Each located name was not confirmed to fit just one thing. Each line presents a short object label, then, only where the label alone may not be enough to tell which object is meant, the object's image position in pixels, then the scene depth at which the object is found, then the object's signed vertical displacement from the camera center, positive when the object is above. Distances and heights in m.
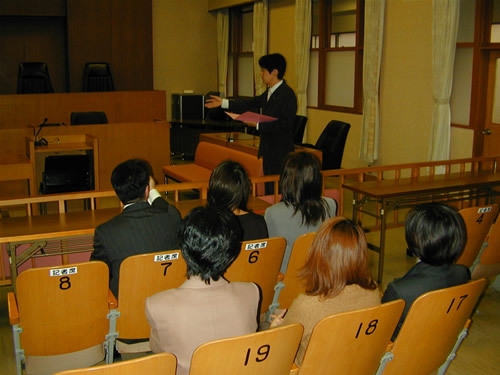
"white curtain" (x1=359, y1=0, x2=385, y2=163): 8.05 +0.24
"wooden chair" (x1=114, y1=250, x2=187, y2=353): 2.51 -0.83
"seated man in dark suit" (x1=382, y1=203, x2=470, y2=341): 2.29 -0.59
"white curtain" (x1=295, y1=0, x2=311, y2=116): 9.73 +0.75
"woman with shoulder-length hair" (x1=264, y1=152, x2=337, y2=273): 3.17 -0.60
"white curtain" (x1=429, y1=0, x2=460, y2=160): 6.85 +0.31
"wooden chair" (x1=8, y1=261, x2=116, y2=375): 2.37 -0.93
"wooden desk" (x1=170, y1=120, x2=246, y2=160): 9.96 -0.70
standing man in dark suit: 4.89 -0.19
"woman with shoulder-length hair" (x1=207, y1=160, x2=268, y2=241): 2.94 -0.51
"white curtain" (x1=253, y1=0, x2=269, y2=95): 11.10 +1.06
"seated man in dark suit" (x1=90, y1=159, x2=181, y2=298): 2.70 -0.62
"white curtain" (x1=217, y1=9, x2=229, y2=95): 12.68 +0.95
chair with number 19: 1.65 -0.74
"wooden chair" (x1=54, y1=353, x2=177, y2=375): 1.48 -0.70
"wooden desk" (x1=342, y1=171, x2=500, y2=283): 4.42 -0.73
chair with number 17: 2.12 -0.86
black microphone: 6.53 -0.59
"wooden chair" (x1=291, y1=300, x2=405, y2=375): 1.92 -0.81
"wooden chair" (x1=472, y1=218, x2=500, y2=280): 3.59 -0.98
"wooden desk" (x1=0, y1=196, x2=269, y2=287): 3.22 -0.78
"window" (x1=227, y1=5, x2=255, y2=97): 12.35 +0.77
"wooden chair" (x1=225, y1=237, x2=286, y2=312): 2.74 -0.79
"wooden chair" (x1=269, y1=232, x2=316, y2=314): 2.90 -0.93
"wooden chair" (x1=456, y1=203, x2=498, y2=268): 3.45 -0.77
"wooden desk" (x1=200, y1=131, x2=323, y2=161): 6.50 -0.59
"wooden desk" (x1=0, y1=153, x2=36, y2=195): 6.00 -0.84
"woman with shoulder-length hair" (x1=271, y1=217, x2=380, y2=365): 2.12 -0.66
